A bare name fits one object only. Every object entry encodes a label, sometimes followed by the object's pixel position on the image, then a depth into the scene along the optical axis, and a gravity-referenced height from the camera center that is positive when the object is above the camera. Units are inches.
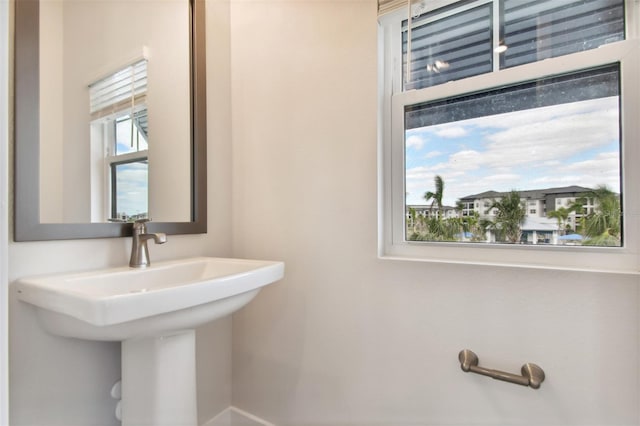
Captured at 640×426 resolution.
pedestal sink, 25.5 -9.2
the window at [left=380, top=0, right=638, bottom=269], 32.3 +10.4
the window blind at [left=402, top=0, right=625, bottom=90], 33.4 +22.1
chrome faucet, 38.6 -4.2
